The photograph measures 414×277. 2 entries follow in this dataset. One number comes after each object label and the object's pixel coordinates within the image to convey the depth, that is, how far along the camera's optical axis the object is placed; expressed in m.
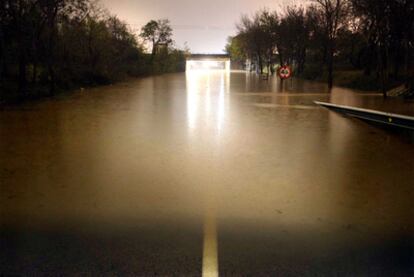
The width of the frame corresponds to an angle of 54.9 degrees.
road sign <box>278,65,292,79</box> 31.19
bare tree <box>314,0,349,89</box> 30.55
